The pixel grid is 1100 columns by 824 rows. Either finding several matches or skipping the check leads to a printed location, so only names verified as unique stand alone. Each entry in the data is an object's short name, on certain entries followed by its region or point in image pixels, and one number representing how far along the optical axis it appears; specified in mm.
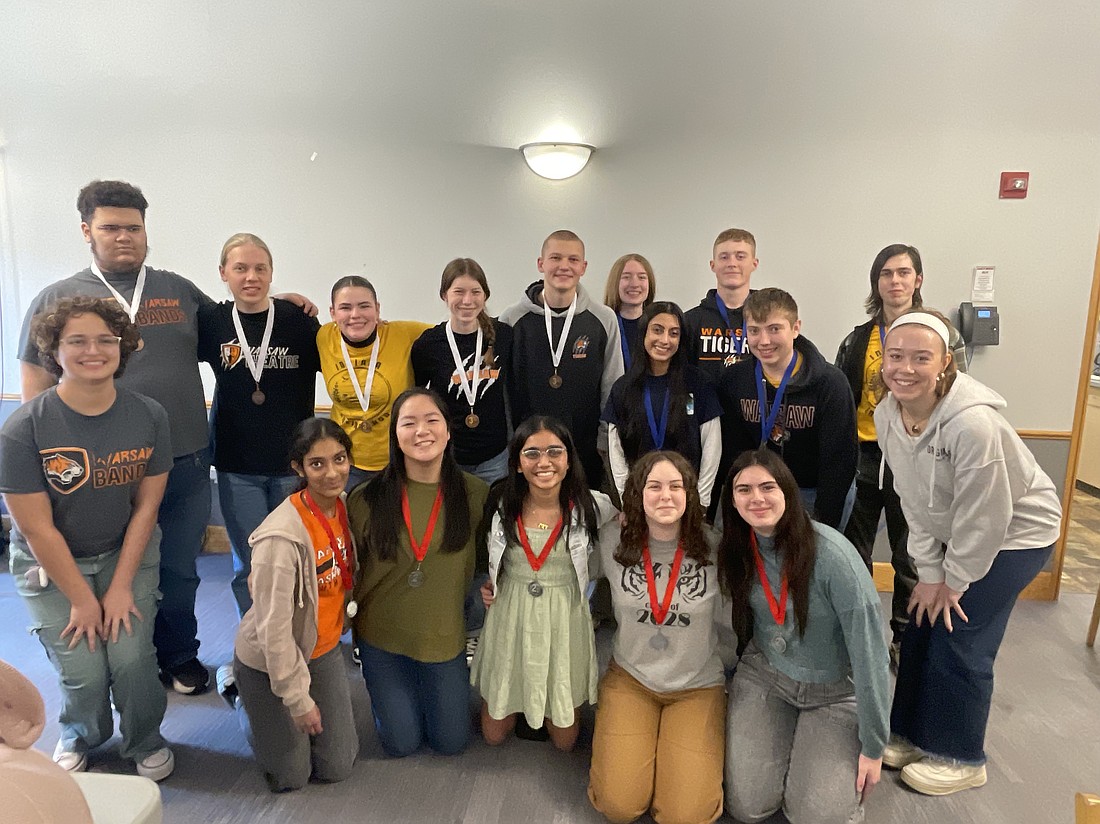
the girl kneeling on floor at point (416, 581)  2189
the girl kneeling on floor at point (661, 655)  1971
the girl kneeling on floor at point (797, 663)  1877
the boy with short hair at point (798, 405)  2377
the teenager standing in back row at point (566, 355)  2789
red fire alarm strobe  3369
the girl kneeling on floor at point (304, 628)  1953
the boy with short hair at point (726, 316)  2842
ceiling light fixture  3465
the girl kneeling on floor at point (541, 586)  2143
